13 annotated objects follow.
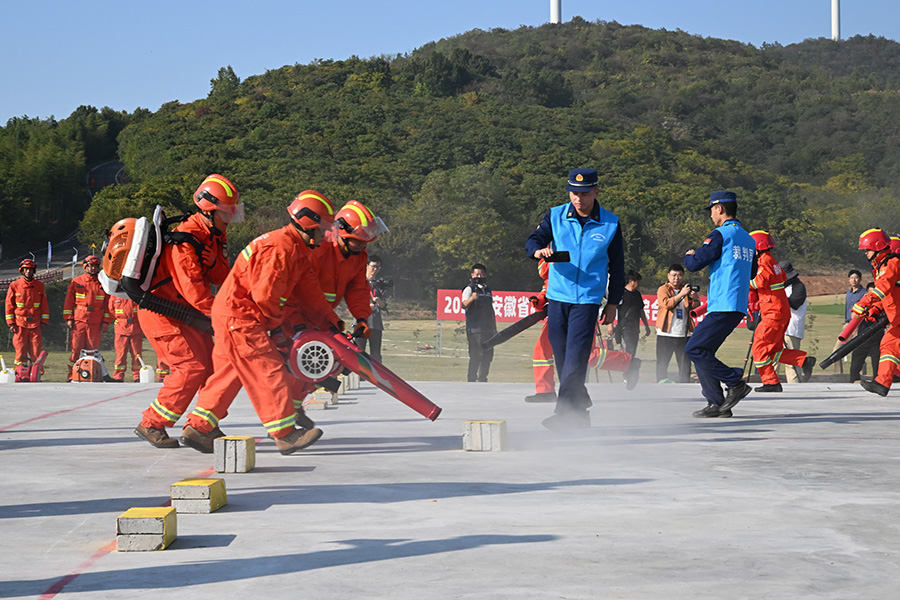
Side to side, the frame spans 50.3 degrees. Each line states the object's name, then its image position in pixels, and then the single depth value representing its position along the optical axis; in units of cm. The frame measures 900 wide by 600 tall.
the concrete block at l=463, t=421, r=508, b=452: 723
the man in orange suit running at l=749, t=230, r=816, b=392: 1159
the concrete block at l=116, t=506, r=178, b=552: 409
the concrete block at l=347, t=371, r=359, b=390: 1318
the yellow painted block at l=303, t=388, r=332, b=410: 1030
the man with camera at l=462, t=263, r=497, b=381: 1535
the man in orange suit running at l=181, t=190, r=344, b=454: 682
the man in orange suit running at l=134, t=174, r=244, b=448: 729
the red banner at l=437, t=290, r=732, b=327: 2459
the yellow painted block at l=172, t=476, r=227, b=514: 493
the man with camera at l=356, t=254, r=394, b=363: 1462
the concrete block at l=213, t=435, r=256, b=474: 630
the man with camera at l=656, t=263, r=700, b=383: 1503
